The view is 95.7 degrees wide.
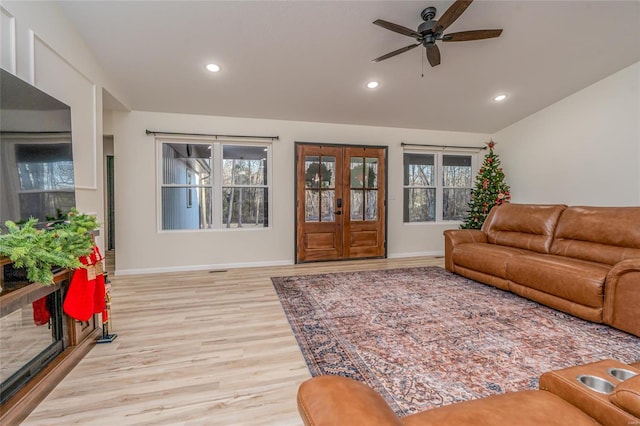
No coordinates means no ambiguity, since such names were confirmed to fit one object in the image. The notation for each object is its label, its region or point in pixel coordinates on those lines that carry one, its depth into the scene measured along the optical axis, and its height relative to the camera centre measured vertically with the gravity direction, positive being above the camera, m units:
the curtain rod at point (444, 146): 5.42 +1.18
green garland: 1.49 -0.22
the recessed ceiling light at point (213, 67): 3.44 +1.68
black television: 1.72 +0.36
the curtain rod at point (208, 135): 4.33 +1.13
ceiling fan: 2.45 +1.57
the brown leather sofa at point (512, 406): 0.71 -0.60
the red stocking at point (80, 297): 1.96 -0.61
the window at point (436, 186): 5.68 +0.42
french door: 4.97 +0.08
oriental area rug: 1.76 -1.05
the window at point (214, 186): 4.58 +0.35
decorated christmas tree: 5.41 +0.27
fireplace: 1.54 -0.76
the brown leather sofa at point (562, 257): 2.42 -0.56
